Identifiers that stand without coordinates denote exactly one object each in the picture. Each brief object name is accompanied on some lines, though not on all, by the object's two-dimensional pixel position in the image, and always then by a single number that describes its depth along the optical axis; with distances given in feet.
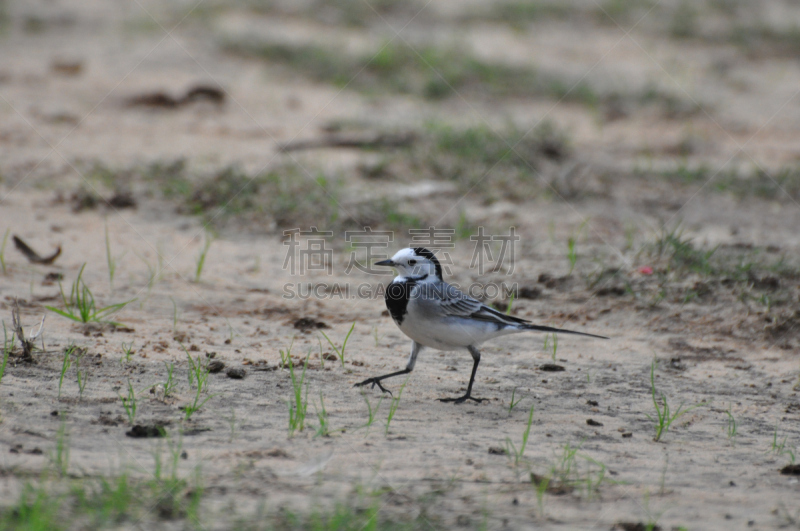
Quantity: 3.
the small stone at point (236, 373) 26.63
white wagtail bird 26.86
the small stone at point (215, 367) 27.04
